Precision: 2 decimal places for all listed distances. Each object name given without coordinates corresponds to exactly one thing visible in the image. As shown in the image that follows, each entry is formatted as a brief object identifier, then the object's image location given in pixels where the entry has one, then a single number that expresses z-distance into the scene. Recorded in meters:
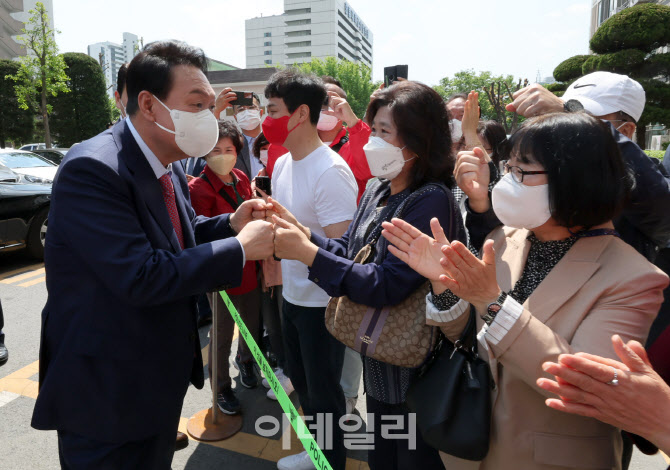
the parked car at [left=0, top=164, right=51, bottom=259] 6.44
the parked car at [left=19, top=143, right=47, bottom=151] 24.56
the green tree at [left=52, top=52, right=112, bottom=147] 24.42
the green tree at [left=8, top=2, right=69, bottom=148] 20.25
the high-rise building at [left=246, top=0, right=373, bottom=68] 93.50
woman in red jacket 3.15
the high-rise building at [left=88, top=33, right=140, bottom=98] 163.20
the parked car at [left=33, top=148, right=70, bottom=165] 13.84
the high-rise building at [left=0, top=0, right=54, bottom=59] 45.31
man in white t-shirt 2.30
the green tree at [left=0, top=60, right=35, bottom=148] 24.27
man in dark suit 1.40
